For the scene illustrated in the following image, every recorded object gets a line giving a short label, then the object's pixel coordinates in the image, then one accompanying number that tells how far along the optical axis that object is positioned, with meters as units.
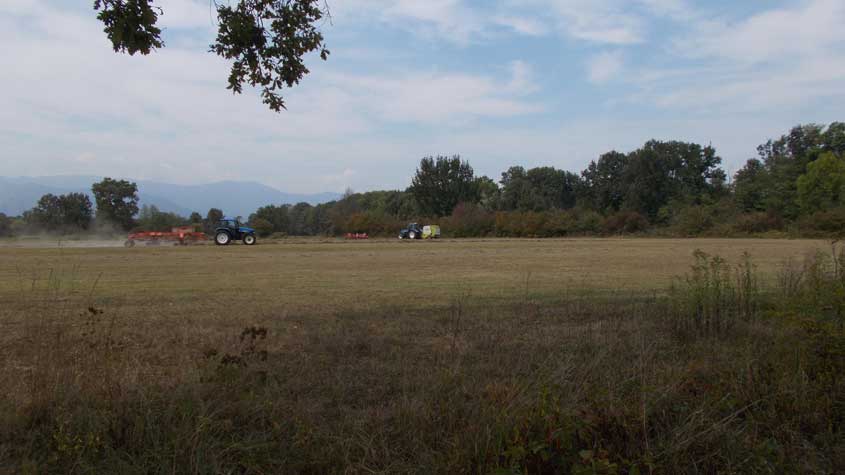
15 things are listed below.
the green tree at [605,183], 93.15
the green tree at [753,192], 74.00
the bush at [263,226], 76.31
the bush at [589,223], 73.44
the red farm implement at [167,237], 44.40
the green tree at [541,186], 92.81
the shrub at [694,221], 68.69
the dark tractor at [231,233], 42.60
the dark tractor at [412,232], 61.09
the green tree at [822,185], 64.38
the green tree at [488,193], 95.06
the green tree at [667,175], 86.75
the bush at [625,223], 73.44
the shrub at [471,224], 76.00
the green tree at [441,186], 96.12
